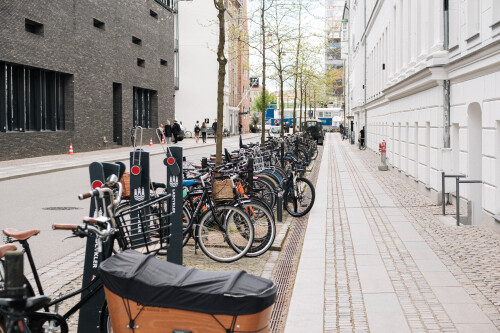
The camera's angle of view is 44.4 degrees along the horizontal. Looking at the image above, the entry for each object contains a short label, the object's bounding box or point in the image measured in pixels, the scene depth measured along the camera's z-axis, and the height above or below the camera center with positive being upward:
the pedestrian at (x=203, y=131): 51.12 +0.64
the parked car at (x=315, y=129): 48.41 +0.77
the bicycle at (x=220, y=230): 7.56 -1.13
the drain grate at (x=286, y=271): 5.68 -1.61
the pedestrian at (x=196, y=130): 50.32 +0.72
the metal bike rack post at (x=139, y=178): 6.58 -0.42
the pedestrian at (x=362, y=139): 42.47 -0.03
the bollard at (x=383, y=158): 24.47 -0.79
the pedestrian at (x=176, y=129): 44.72 +0.75
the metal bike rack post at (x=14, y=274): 2.37 -0.52
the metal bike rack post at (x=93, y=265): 4.50 -0.96
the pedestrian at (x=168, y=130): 45.31 +0.69
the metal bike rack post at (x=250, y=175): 10.54 -0.62
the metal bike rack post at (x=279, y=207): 10.95 -1.22
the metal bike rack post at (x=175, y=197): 6.57 -0.64
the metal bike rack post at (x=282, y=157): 16.62 -0.50
